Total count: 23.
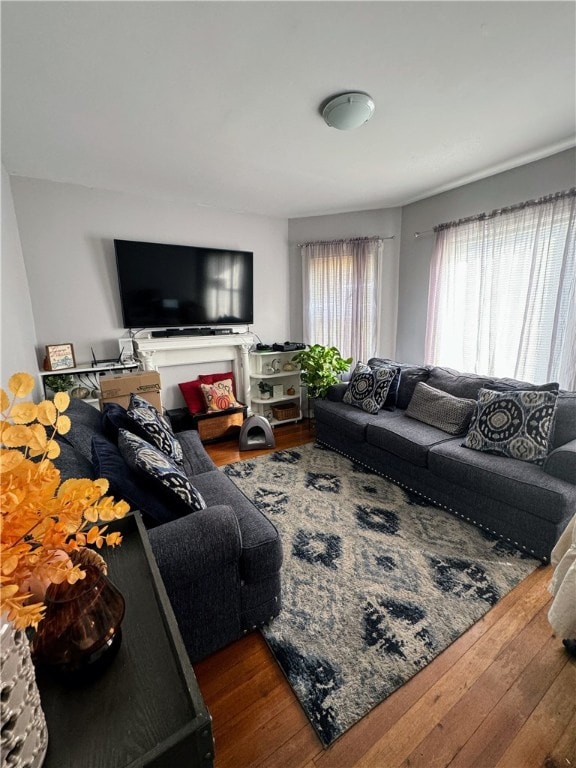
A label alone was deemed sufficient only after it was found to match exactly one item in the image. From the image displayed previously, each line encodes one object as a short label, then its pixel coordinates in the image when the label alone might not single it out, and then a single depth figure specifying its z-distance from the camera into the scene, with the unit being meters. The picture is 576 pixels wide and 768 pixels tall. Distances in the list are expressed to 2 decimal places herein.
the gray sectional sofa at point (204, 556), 1.15
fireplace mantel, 3.21
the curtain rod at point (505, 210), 2.38
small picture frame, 2.73
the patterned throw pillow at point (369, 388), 2.95
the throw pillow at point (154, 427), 1.82
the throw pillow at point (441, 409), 2.39
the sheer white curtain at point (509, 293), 2.44
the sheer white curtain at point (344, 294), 3.72
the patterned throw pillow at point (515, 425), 1.94
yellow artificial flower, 0.48
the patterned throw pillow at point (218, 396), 3.46
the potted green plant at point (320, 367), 3.42
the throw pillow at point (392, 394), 3.00
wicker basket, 3.90
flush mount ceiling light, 1.70
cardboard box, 2.85
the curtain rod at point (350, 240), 3.67
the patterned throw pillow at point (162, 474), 1.27
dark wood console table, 0.54
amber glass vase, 0.62
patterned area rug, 1.21
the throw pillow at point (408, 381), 2.97
